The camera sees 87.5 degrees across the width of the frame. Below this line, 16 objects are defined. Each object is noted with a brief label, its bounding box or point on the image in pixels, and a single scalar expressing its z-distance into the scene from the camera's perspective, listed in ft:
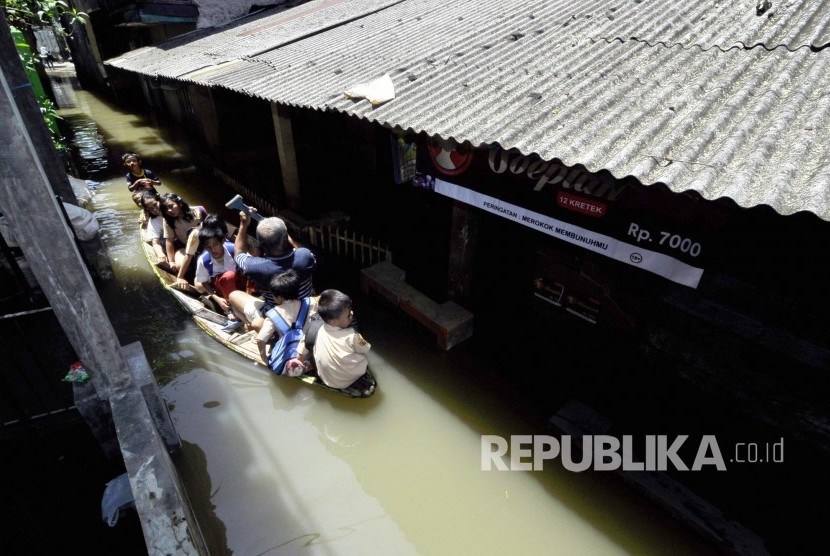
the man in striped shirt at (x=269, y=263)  17.90
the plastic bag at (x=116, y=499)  12.19
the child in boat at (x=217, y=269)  20.59
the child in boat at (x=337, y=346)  15.76
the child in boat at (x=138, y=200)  25.63
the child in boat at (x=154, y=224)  23.40
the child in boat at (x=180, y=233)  22.17
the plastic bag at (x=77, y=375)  12.78
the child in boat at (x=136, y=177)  30.30
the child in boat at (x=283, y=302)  17.07
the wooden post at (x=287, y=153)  28.22
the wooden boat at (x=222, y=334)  17.73
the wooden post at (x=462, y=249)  19.99
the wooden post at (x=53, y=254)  8.80
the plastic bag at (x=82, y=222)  22.97
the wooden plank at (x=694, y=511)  12.86
